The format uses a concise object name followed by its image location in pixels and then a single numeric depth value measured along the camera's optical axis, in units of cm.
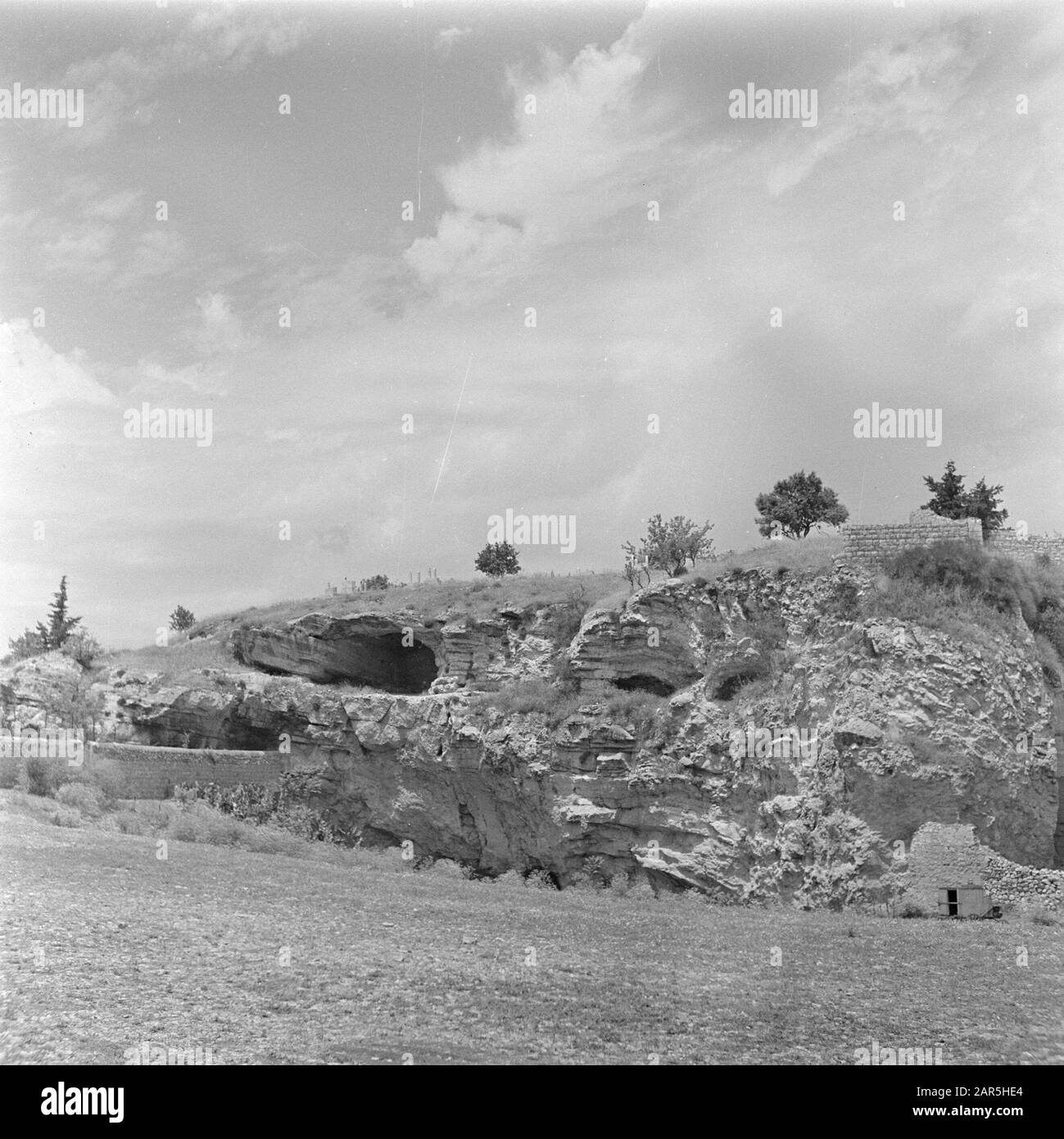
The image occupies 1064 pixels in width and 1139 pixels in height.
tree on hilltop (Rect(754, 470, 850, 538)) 4609
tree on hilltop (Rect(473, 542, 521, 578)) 5366
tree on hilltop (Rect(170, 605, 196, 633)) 7088
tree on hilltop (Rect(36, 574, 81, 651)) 6109
